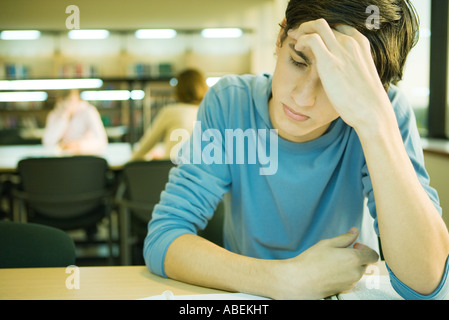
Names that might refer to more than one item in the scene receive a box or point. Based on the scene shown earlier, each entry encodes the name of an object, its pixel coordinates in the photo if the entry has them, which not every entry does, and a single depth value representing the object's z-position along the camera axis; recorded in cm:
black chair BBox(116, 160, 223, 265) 222
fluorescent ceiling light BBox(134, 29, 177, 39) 674
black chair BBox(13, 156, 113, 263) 250
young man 71
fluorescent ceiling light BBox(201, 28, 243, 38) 669
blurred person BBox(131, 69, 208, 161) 276
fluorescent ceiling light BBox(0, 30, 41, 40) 692
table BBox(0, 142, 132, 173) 281
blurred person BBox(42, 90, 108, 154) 392
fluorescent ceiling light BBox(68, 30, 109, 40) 686
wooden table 75
